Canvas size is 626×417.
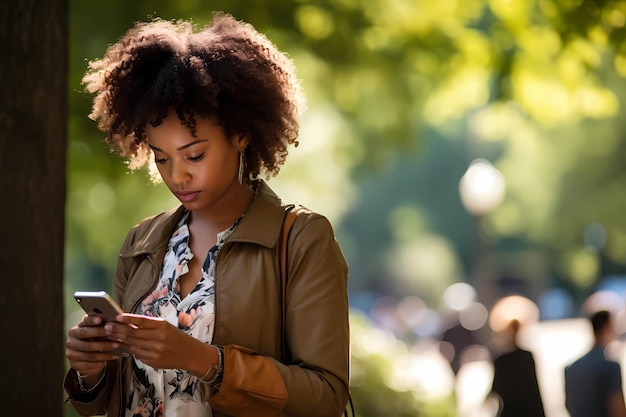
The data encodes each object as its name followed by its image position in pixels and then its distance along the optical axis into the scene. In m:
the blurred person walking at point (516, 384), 15.89
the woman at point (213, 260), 5.94
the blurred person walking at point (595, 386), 15.72
